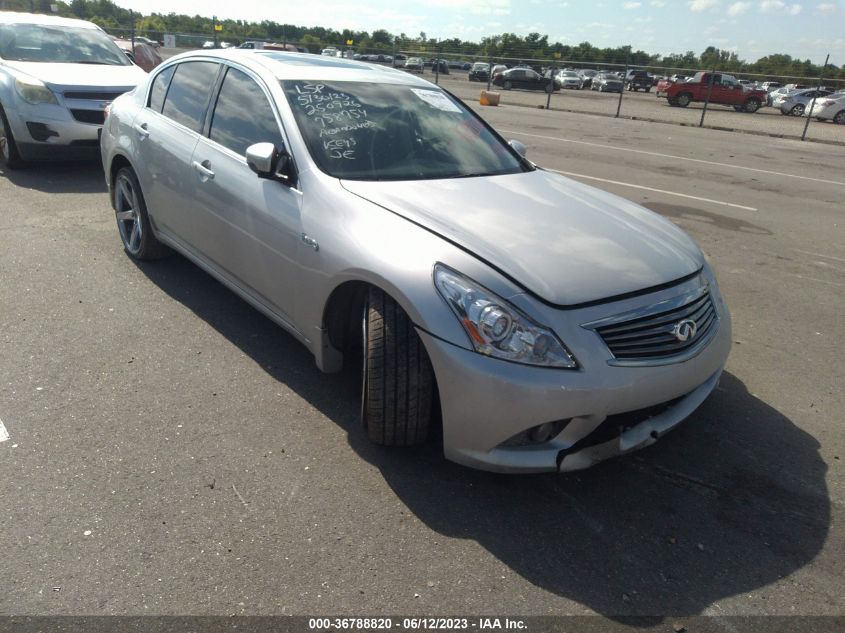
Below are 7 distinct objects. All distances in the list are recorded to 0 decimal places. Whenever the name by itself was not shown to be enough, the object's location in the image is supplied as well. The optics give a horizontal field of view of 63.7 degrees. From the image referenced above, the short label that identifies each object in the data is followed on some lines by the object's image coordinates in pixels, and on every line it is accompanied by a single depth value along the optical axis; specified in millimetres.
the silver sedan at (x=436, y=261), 2664
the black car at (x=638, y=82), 41219
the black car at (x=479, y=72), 44988
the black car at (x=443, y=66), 40950
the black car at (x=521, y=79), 38344
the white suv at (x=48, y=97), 7641
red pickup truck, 31969
